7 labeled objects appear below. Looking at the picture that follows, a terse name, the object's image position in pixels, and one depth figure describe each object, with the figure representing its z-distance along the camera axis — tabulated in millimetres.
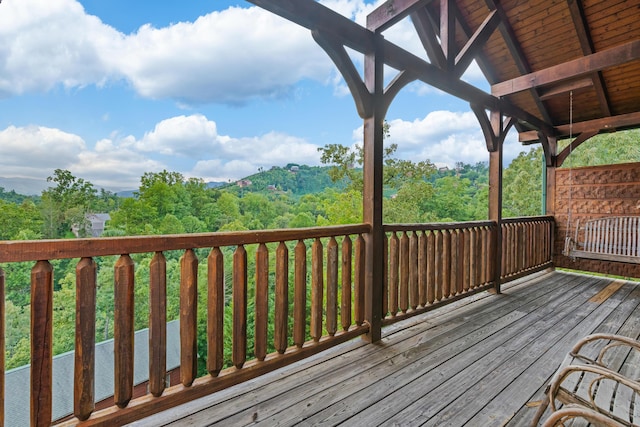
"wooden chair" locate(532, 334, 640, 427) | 1096
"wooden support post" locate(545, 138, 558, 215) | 5852
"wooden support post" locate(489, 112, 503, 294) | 4172
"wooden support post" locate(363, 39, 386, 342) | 2621
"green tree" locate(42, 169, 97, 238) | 6781
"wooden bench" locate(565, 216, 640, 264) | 4488
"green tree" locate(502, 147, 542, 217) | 19344
